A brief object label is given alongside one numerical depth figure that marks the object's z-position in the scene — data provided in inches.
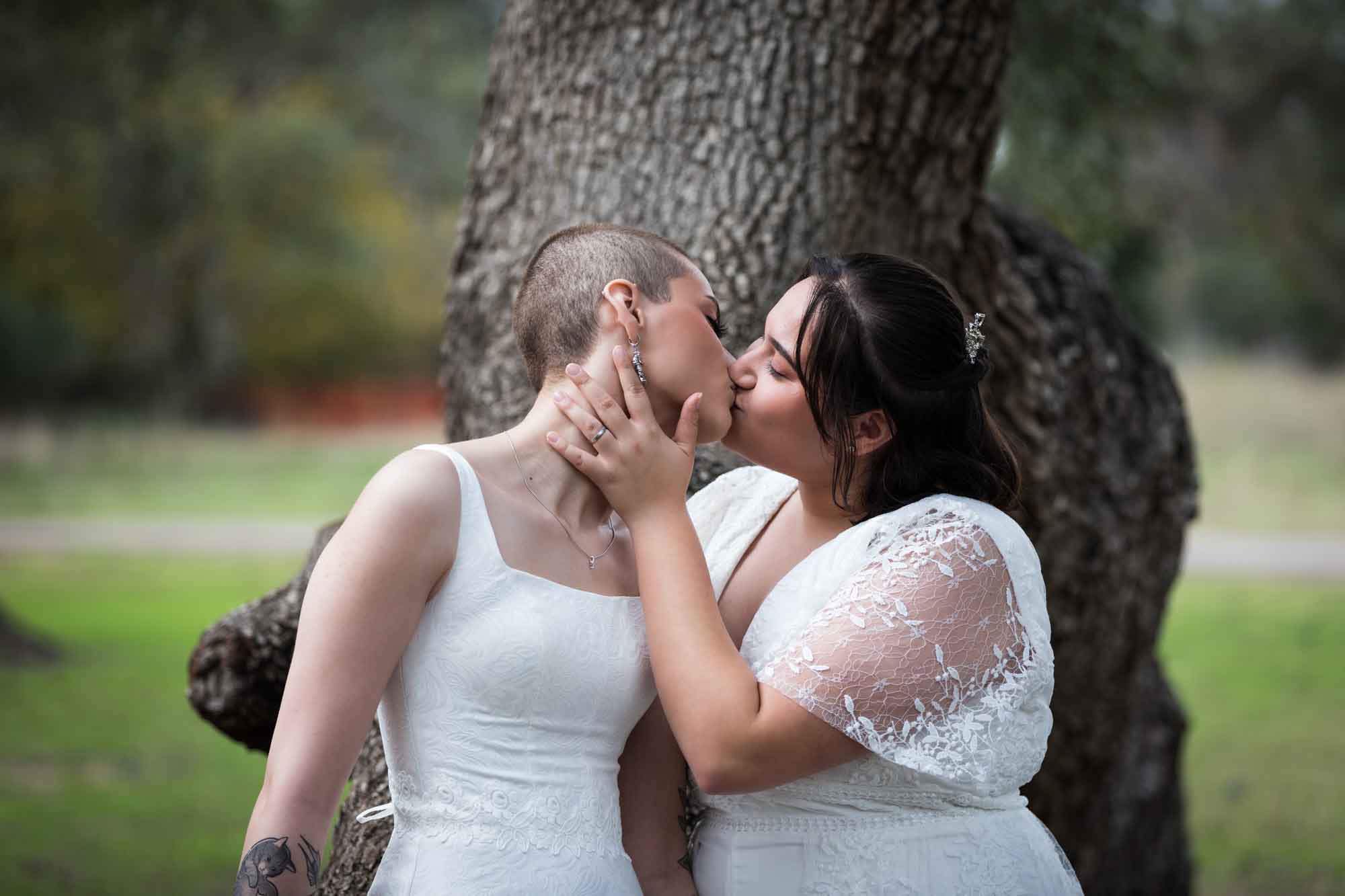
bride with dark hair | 86.6
